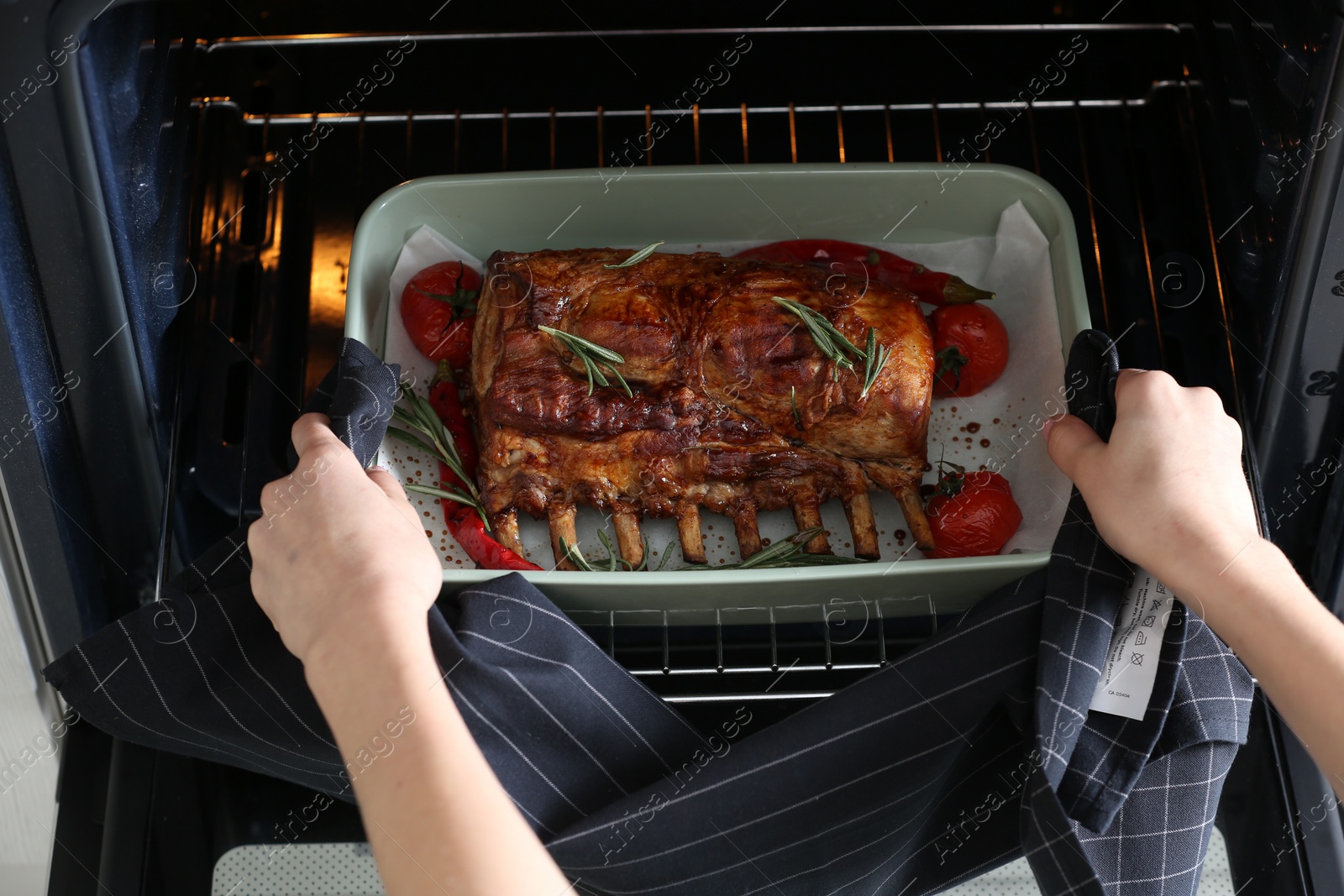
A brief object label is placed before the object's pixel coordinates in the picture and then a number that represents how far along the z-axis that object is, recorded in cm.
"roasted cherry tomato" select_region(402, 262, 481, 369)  76
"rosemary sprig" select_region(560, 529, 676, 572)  71
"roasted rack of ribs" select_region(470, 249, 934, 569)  73
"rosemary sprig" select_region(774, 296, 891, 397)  72
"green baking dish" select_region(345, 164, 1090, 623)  75
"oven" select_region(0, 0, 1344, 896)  66
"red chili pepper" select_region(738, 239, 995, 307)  77
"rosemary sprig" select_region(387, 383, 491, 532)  74
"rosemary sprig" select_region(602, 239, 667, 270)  74
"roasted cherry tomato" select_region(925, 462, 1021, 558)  73
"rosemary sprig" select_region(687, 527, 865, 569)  72
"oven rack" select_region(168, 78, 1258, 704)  75
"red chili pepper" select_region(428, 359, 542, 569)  72
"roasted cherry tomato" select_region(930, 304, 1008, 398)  76
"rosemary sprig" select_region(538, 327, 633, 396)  72
